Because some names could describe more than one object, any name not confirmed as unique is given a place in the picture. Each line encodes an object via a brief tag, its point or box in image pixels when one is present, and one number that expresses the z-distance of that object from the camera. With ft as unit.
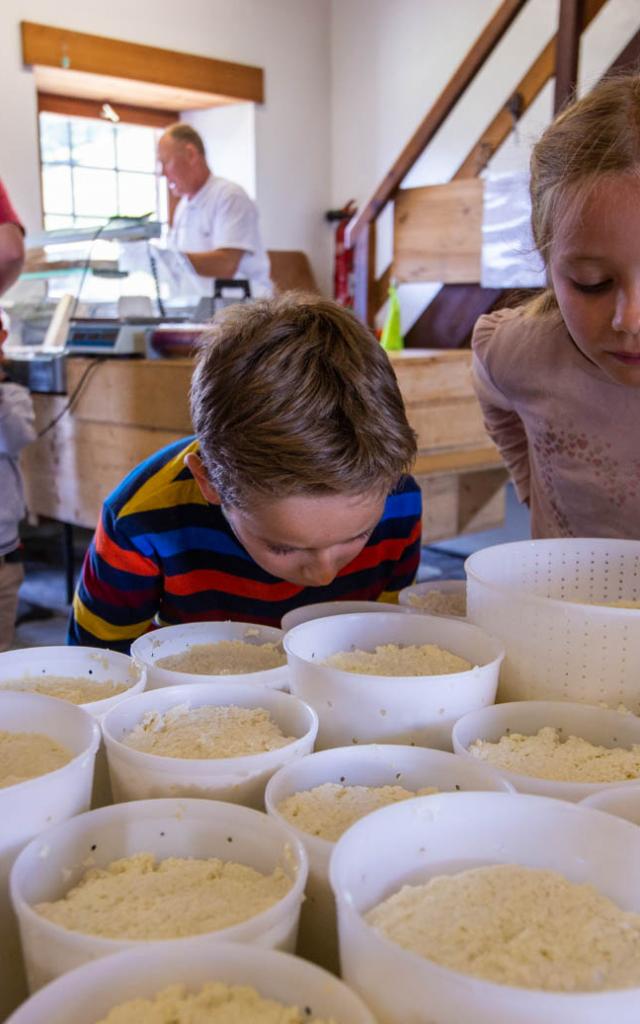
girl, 2.97
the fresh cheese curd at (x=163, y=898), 1.70
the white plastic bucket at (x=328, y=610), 3.15
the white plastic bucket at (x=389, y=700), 2.42
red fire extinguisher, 19.22
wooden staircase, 9.45
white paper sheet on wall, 13.14
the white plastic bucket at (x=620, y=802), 2.01
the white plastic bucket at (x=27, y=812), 1.88
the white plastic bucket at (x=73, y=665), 2.76
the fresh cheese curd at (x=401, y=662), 2.74
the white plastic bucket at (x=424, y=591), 3.52
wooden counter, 9.11
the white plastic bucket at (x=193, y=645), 2.69
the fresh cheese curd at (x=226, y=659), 2.98
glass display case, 10.38
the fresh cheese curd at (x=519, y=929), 1.52
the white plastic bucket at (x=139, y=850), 1.59
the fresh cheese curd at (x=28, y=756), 2.12
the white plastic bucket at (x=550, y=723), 2.49
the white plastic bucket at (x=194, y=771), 2.10
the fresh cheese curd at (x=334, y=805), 1.98
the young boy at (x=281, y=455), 3.05
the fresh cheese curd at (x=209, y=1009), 1.45
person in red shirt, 7.98
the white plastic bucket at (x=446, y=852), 1.49
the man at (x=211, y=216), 13.12
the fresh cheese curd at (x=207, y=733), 2.27
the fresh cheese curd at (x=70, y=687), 2.67
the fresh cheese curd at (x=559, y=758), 2.26
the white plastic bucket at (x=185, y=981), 1.45
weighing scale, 9.69
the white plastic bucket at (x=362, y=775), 1.89
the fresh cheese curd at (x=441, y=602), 3.53
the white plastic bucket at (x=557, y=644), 2.64
